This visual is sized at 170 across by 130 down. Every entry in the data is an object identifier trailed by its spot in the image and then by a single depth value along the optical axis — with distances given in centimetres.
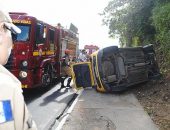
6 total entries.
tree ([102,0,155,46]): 822
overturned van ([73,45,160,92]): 594
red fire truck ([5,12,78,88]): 532
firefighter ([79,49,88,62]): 1022
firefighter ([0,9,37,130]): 67
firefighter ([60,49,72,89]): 698
